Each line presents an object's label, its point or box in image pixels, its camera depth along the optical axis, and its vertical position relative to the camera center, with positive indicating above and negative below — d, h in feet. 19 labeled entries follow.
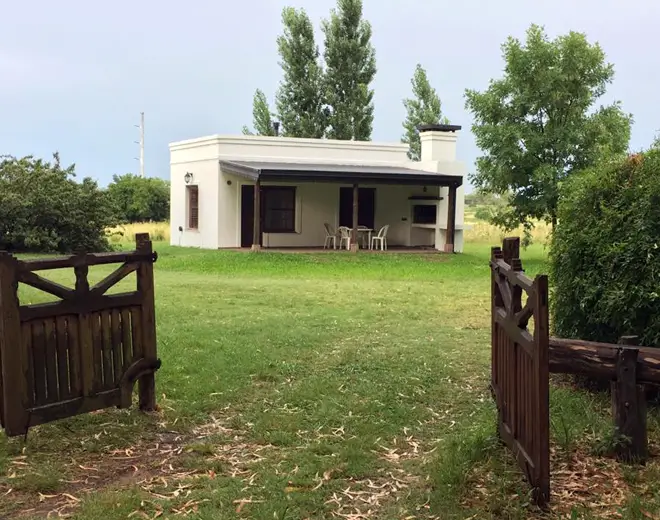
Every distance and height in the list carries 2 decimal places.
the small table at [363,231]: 75.02 -1.24
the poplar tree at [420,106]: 140.97 +21.77
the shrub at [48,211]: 69.82 +0.68
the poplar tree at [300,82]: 127.54 +23.81
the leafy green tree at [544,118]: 70.38 +9.83
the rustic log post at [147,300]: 18.11 -2.00
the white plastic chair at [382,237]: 75.61 -1.83
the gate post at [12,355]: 15.35 -2.88
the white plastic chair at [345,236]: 75.05 -1.74
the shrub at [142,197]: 131.75 +3.72
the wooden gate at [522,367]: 11.97 -2.68
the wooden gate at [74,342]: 15.57 -2.80
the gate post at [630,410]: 14.62 -3.77
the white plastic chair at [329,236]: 77.15 -1.86
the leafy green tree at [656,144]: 20.46 +2.14
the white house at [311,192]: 74.54 +2.92
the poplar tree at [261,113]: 135.23 +19.28
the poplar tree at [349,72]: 126.52 +25.37
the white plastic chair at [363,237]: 78.35 -1.91
